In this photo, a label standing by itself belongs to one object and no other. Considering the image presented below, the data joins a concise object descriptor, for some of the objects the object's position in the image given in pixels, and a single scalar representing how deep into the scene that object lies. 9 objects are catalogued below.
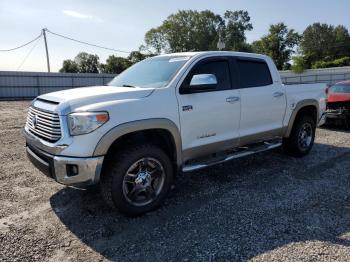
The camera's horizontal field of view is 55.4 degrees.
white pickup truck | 3.57
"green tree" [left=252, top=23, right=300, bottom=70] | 72.88
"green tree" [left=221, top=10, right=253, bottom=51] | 88.88
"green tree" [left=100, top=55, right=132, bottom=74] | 74.04
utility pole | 33.69
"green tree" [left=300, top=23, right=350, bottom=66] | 83.31
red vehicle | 9.49
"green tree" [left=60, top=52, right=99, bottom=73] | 88.81
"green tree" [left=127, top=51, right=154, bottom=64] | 75.29
